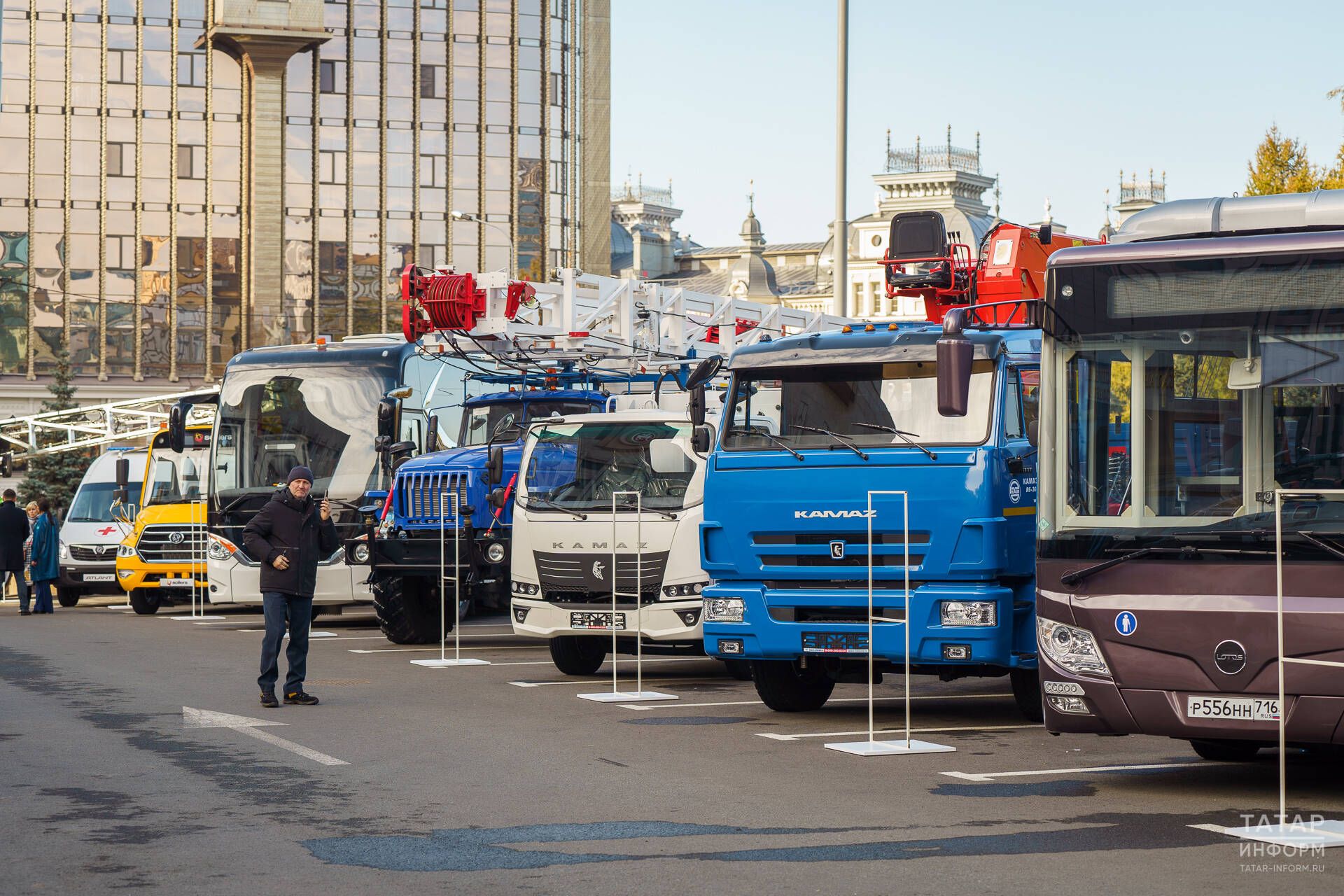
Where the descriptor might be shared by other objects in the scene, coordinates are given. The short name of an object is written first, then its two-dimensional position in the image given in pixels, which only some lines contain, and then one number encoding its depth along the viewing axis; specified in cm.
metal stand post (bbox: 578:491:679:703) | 1516
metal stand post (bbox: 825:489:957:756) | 1173
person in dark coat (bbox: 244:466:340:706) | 1447
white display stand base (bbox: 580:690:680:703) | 1509
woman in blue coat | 2980
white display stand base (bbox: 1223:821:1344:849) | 850
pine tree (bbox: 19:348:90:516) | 5044
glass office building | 7169
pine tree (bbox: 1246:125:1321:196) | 3173
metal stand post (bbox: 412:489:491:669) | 1786
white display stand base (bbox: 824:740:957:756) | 1172
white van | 3222
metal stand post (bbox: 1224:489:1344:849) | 853
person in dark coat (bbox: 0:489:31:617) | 2944
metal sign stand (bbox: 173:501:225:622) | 2858
